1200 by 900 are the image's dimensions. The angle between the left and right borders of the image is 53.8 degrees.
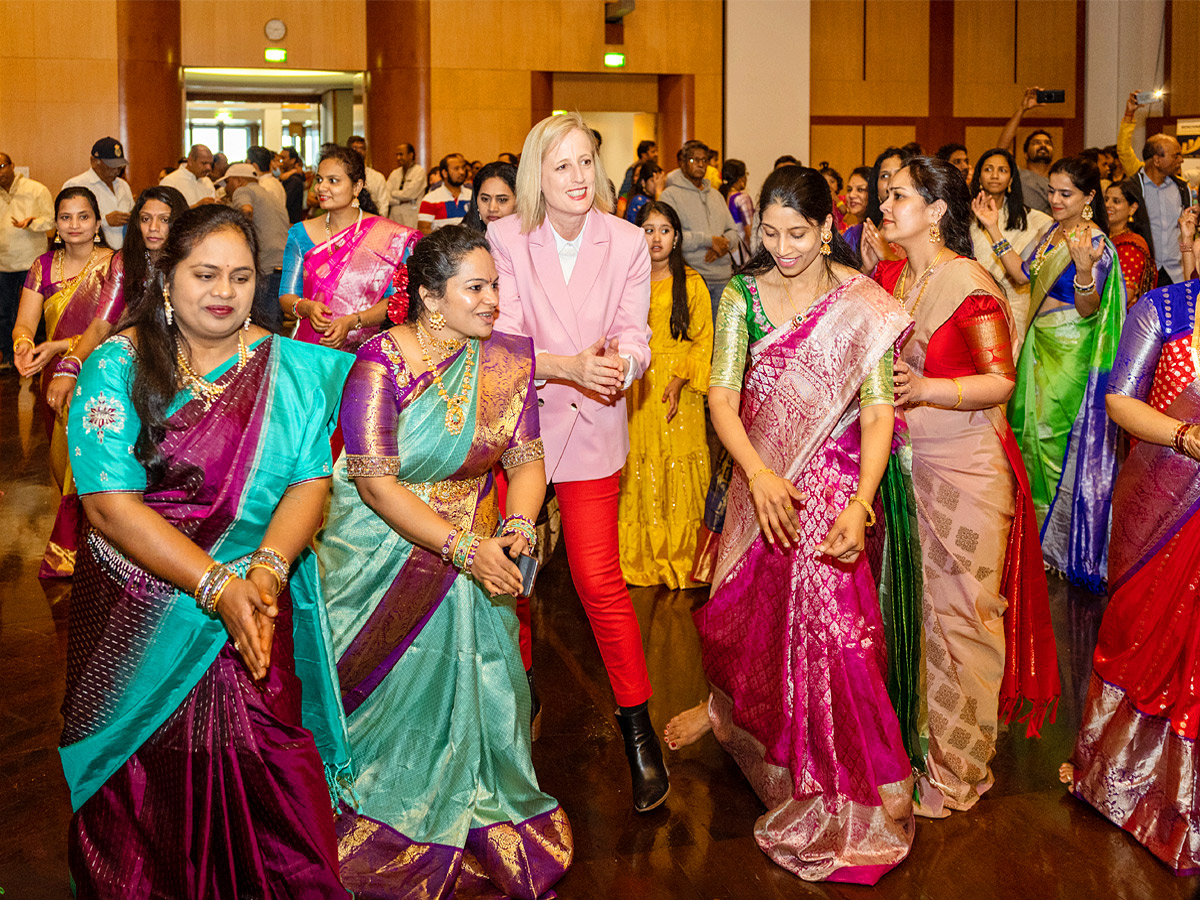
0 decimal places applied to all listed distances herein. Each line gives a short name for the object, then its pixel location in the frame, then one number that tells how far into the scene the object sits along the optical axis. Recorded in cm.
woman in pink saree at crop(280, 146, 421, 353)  415
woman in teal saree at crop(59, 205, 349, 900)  203
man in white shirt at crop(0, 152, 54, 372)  993
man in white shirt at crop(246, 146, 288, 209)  998
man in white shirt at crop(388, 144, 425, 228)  1123
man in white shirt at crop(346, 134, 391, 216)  1065
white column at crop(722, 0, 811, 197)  1317
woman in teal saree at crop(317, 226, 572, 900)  238
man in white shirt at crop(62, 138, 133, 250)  764
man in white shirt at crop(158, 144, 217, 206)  962
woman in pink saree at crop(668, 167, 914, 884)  252
